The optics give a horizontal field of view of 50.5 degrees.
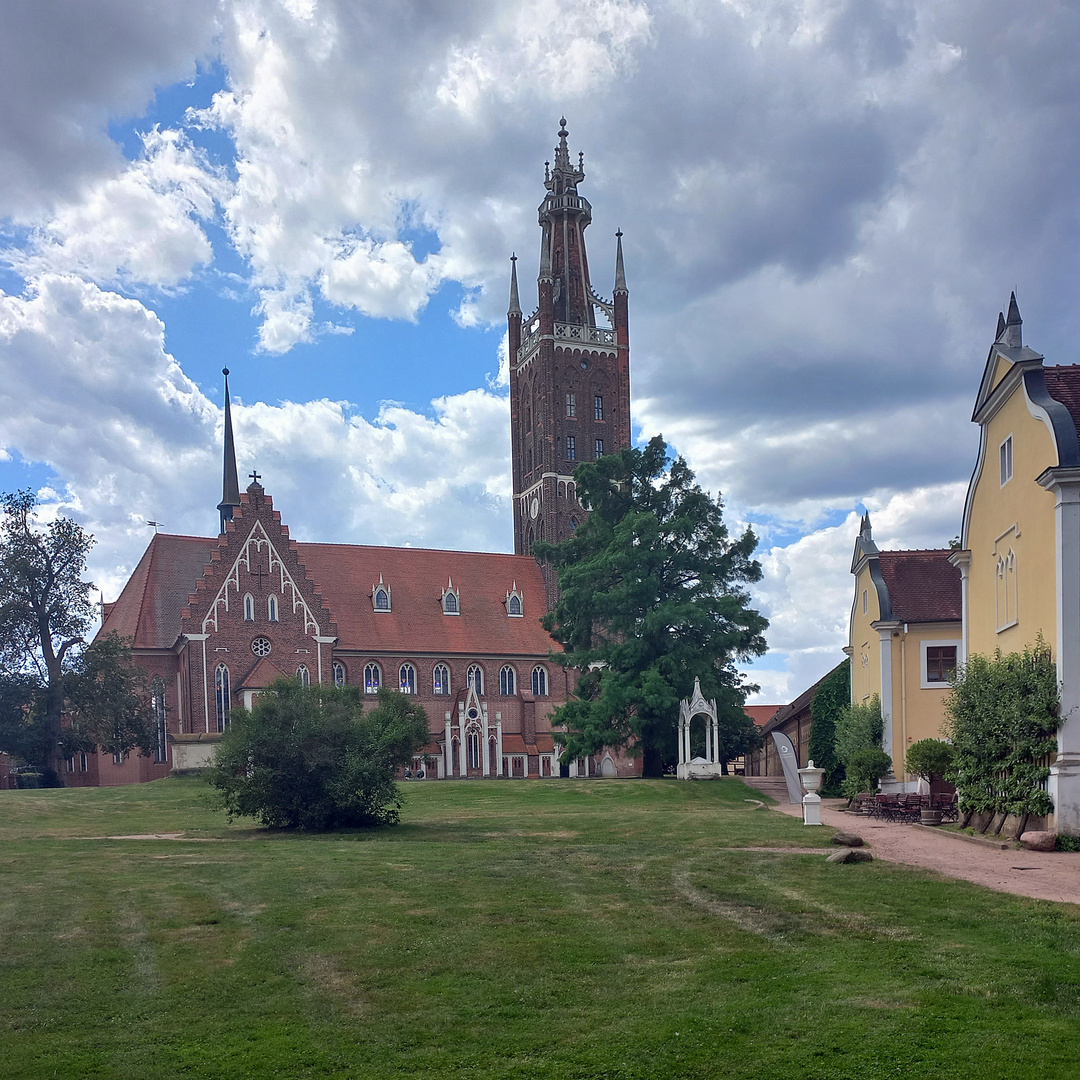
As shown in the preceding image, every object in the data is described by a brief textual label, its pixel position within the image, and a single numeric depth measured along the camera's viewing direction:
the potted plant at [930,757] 25.80
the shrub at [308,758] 24.03
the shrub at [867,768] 31.50
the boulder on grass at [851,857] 17.03
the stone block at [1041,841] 19.14
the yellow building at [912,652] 33.56
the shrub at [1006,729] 20.47
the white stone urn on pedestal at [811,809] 25.14
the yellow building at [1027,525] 19.84
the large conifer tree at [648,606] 45.59
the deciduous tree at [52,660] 48.19
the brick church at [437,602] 58.53
